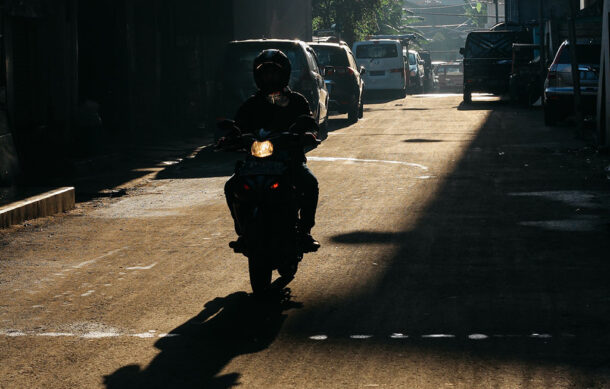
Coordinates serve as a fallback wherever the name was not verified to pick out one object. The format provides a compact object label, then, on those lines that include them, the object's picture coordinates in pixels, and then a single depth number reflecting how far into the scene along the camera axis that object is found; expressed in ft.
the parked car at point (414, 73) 164.25
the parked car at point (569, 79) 66.59
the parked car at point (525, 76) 97.60
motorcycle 22.54
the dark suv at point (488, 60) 109.09
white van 128.98
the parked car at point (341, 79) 85.25
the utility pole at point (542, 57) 91.29
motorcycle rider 24.16
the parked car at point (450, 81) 214.48
